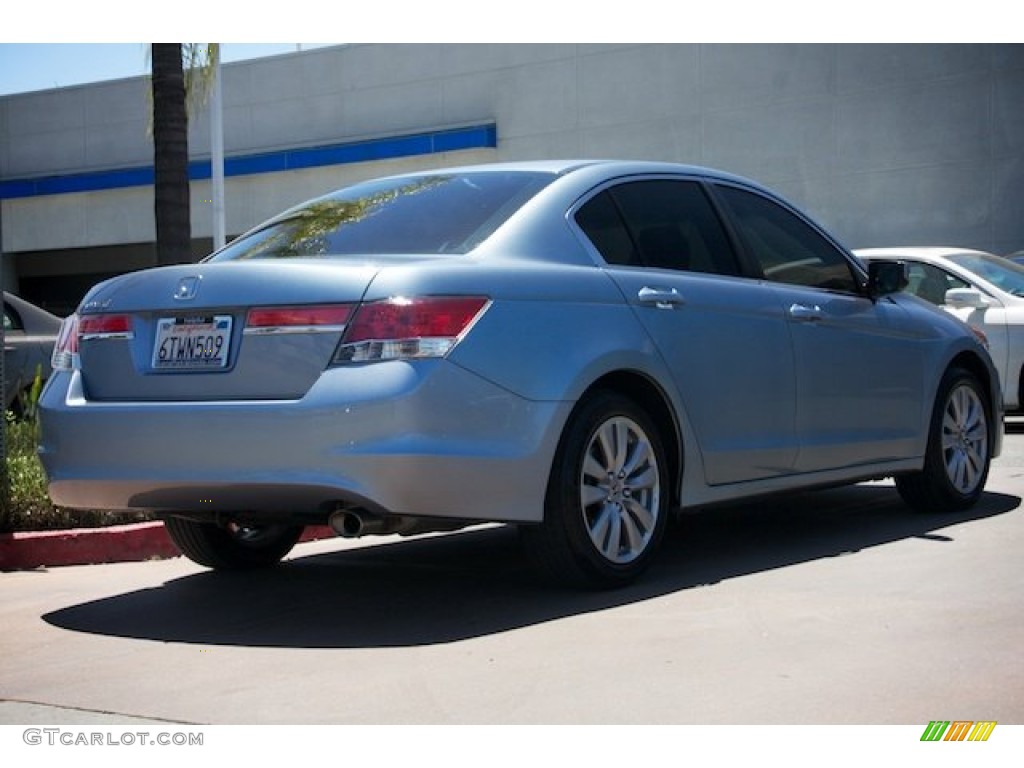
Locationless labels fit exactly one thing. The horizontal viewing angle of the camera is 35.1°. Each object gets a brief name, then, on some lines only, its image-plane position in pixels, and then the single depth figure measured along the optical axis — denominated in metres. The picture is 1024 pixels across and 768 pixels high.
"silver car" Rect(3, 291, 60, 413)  12.22
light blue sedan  5.12
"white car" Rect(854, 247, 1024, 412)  12.31
